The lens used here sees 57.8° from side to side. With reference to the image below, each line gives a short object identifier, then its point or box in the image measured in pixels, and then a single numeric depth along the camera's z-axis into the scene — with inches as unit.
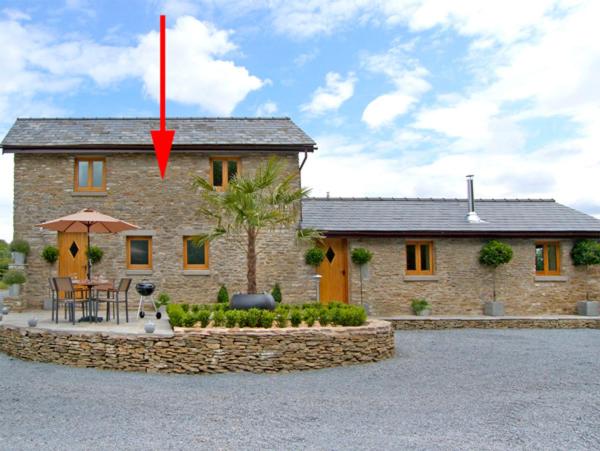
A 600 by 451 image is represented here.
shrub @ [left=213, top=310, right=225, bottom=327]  433.7
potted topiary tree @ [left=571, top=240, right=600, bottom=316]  718.0
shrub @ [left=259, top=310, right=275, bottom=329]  436.5
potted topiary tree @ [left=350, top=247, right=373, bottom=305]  691.4
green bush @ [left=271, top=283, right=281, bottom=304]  664.4
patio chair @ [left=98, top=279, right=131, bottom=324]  499.8
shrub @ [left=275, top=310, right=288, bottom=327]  444.1
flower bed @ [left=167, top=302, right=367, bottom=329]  433.7
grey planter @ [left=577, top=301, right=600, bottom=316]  716.0
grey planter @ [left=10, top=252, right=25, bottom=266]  649.0
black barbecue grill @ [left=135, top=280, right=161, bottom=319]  541.3
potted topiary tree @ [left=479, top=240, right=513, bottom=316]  704.8
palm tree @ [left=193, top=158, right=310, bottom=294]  501.0
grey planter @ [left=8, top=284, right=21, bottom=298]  630.5
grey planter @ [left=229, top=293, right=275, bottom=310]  480.7
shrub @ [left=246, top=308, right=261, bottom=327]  437.7
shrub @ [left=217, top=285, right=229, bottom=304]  658.2
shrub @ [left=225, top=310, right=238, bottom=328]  432.1
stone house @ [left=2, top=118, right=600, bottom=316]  673.6
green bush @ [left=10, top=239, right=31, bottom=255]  647.9
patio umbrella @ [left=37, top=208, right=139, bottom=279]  490.0
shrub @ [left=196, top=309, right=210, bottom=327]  432.1
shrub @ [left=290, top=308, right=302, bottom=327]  449.7
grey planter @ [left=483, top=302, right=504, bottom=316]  704.4
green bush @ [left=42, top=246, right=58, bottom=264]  654.5
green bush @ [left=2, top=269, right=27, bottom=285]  624.5
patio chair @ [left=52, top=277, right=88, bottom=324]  454.3
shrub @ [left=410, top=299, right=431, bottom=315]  692.1
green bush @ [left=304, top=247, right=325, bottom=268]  682.8
